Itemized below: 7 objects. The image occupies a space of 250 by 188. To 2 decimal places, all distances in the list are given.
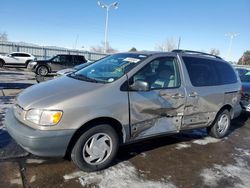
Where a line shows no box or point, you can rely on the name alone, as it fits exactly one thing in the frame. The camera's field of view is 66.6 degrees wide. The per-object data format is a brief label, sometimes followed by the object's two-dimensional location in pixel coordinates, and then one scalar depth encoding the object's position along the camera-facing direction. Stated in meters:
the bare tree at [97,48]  59.57
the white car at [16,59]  15.67
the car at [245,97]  5.42
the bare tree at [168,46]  42.33
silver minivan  2.37
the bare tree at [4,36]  46.49
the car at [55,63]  12.85
